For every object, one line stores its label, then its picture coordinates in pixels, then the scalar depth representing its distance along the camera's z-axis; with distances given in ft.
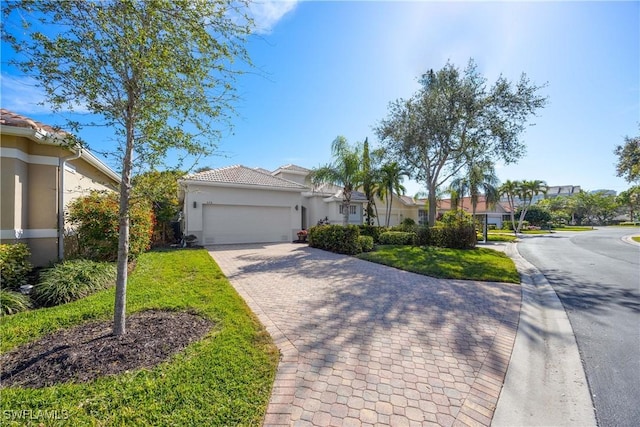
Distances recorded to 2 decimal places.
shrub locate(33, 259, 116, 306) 17.35
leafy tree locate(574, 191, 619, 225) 184.55
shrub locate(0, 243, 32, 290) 17.17
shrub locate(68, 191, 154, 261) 24.68
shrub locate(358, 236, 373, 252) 43.20
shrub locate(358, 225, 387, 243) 59.49
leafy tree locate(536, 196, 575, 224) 172.96
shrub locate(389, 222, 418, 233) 56.27
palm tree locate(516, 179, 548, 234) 112.37
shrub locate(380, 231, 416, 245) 52.31
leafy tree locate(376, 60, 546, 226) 49.85
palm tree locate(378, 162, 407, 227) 64.64
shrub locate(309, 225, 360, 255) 41.91
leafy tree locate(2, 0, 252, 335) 10.57
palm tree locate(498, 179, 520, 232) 113.29
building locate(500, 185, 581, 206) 287.89
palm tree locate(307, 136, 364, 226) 51.29
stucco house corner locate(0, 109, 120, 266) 19.39
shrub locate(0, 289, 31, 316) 15.34
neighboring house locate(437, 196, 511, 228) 143.02
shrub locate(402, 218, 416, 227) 70.82
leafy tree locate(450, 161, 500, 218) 80.53
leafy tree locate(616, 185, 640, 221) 117.88
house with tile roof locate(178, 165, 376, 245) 49.70
